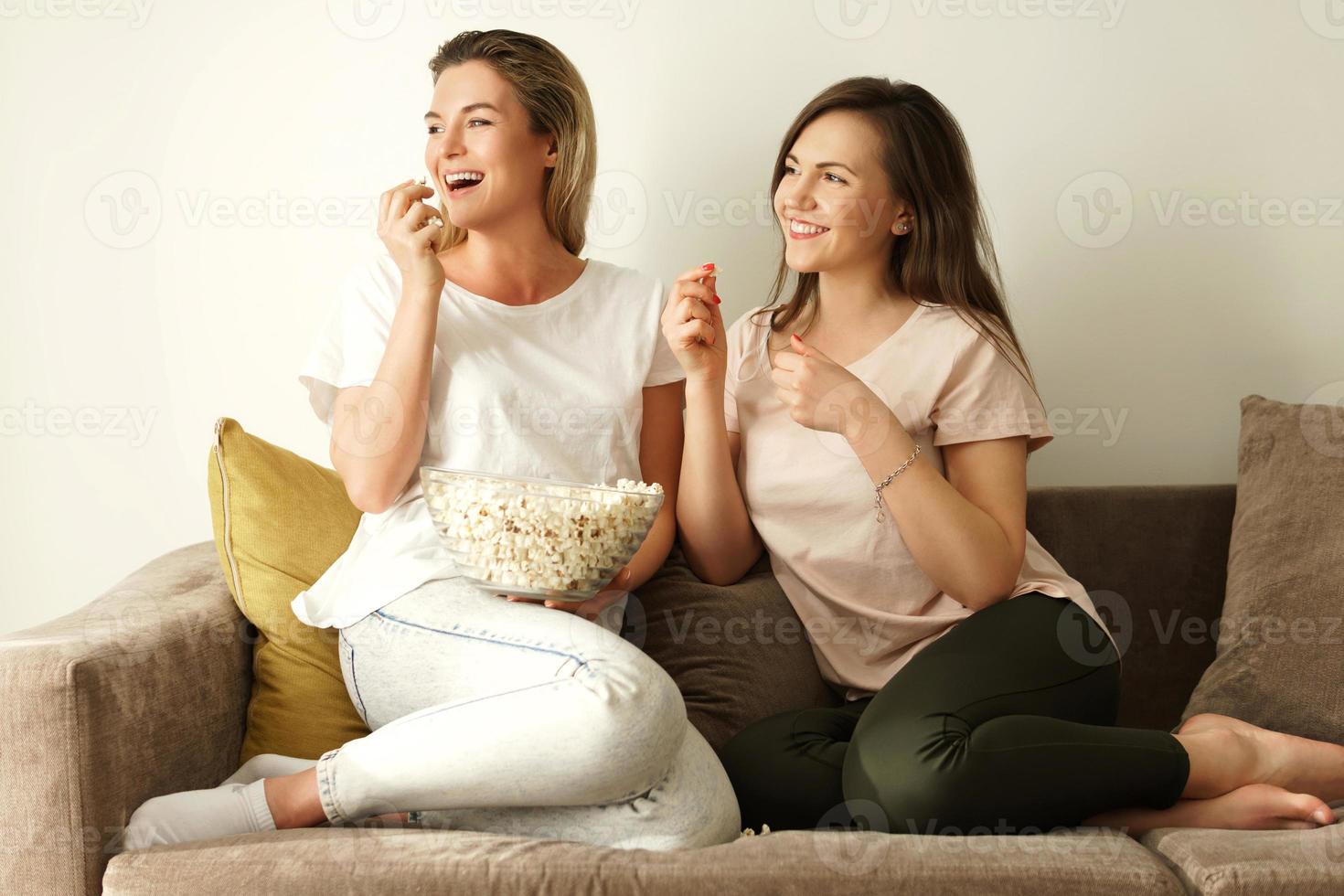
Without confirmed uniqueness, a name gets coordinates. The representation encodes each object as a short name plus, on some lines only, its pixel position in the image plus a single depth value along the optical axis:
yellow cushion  1.48
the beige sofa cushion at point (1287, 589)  1.59
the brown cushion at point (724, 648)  1.59
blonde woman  1.23
